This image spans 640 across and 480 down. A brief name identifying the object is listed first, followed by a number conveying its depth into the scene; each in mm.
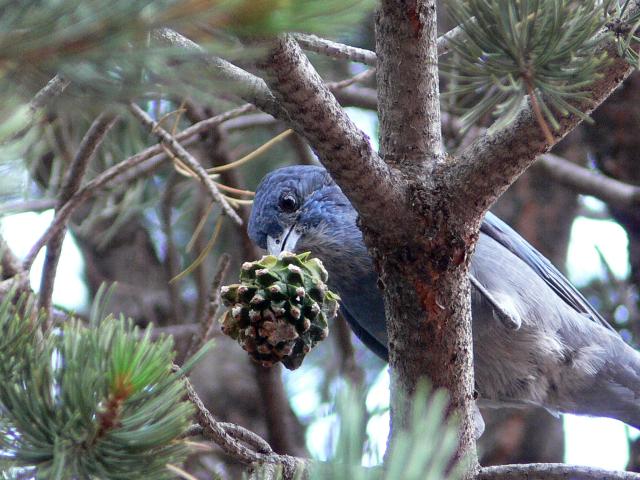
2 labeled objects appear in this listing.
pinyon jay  3832
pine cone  3663
